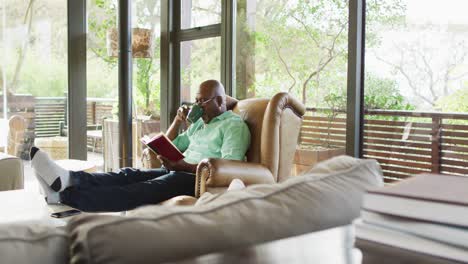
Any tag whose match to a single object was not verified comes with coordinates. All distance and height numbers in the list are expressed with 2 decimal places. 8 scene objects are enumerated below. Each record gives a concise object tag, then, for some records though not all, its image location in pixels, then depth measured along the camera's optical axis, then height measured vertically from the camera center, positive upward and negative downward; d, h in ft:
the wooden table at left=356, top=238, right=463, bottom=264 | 2.22 -0.63
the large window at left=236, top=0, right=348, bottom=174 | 11.87 +1.08
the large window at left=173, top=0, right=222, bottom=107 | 15.74 +1.85
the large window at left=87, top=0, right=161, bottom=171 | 17.95 +0.64
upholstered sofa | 2.31 -0.58
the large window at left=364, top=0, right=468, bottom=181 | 10.05 +0.40
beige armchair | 9.82 -0.90
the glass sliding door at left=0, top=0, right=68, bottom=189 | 16.90 +0.85
